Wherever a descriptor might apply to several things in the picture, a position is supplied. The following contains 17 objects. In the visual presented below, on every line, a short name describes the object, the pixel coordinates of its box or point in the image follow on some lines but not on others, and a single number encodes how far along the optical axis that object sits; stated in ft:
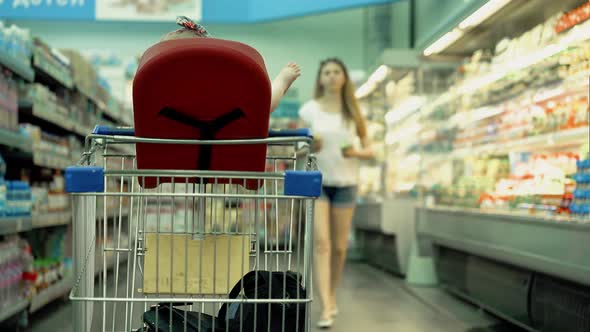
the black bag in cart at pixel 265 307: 5.78
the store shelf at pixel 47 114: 13.99
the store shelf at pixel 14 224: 11.30
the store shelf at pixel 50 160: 14.52
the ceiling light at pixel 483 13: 14.03
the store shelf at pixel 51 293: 13.37
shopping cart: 5.37
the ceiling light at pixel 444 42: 16.78
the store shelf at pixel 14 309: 11.09
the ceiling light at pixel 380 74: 21.95
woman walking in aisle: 14.01
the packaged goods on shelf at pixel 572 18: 11.51
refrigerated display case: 11.28
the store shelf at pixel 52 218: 13.82
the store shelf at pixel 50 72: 14.46
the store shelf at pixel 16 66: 11.80
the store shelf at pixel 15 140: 11.91
